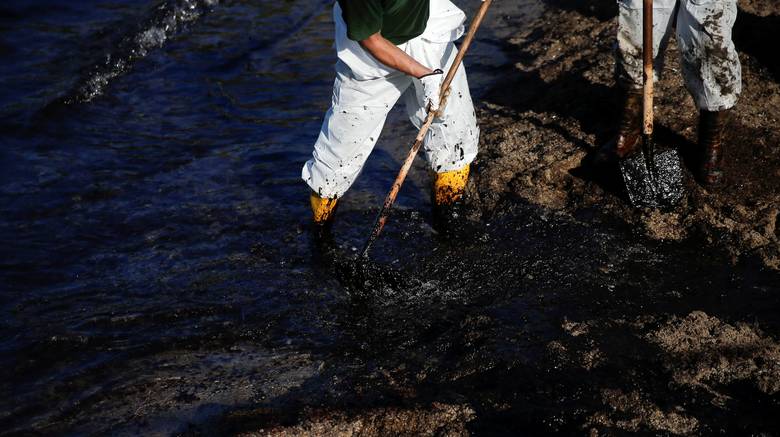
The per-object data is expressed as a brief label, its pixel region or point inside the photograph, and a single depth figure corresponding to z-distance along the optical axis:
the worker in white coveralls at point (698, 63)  9.59
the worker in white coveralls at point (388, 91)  8.54
